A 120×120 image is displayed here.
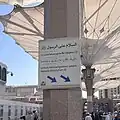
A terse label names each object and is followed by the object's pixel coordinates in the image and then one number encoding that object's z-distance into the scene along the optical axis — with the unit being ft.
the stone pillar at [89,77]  62.73
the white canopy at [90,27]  45.81
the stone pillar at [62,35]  13.88
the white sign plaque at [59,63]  13.09
